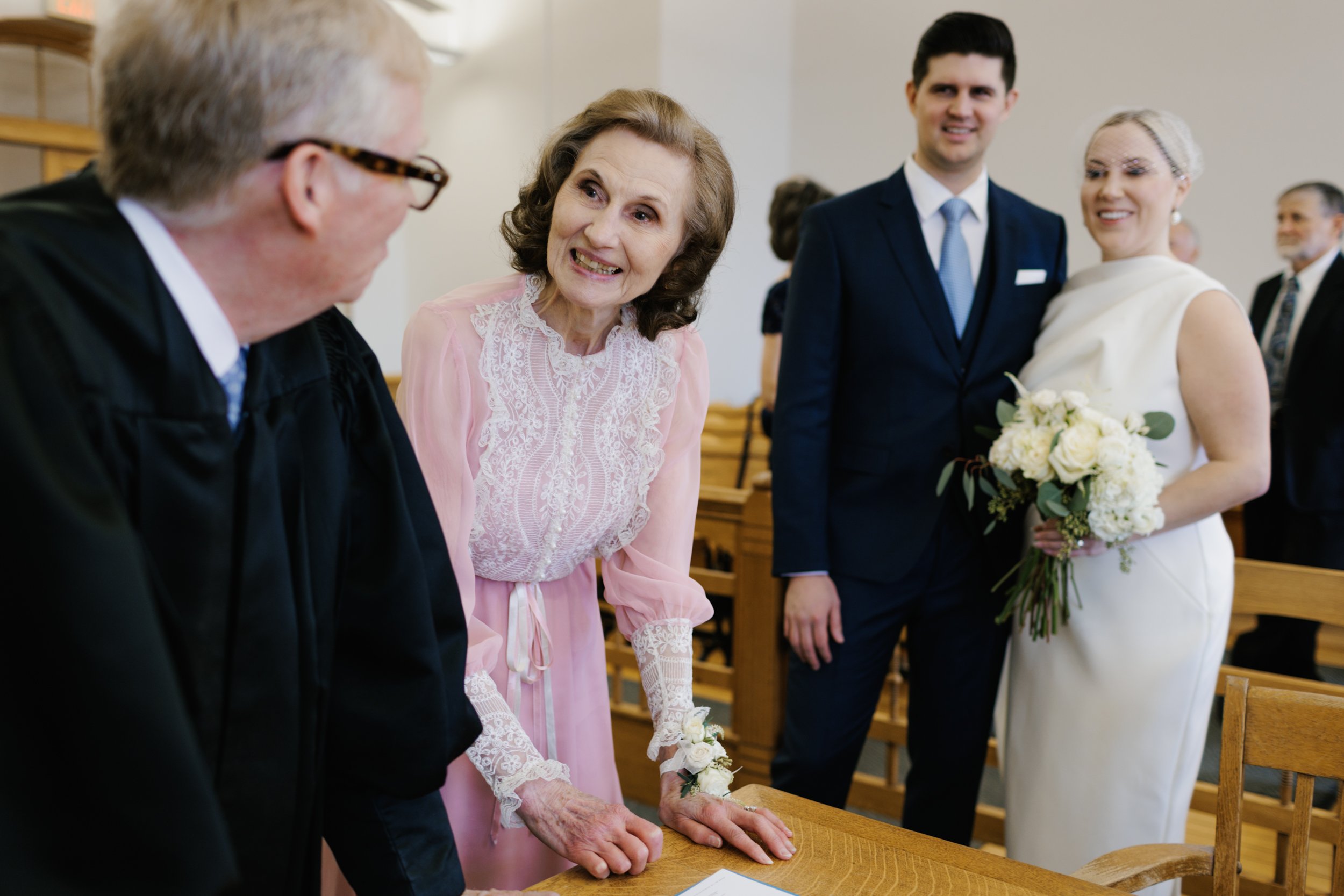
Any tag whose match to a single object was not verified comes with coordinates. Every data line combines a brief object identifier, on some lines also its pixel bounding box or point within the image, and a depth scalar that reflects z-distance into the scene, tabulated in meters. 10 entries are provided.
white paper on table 1.27
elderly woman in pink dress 1.53
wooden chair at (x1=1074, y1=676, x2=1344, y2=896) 1.51
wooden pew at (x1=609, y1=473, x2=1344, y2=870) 3.09
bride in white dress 2.31
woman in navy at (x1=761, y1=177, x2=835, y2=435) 4.32
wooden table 1.29
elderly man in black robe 0.69
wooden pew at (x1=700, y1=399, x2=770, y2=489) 5.75
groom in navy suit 2.51
